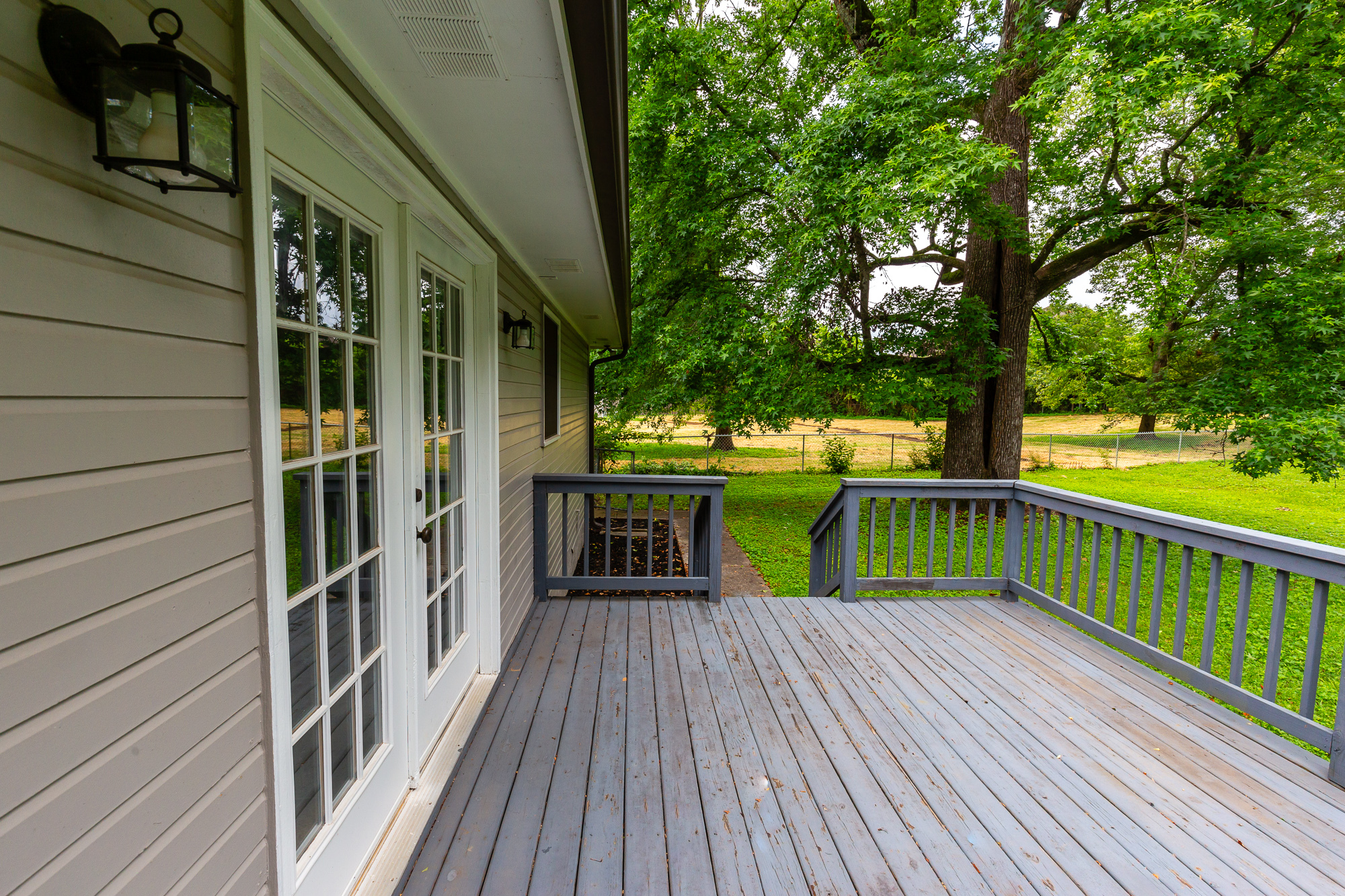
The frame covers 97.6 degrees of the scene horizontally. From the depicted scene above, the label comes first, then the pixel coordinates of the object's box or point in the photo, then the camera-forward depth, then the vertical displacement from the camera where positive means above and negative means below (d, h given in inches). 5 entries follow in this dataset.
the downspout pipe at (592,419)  364.3 -9.9
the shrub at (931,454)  553.9 -41.3
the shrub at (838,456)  568.1 -45.3
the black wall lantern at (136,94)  28.6 +15.1
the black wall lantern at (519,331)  129.6 +15.8
